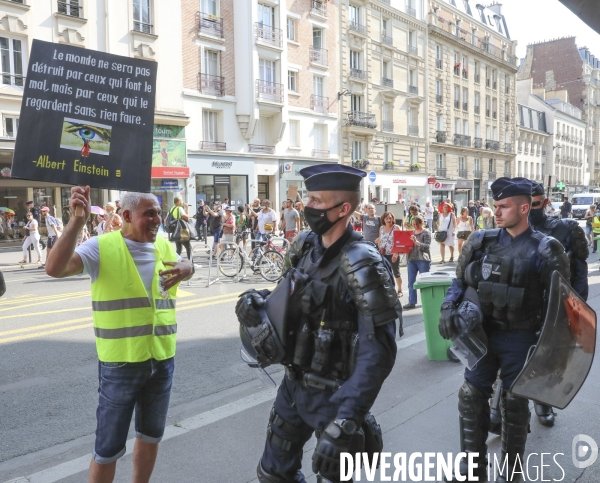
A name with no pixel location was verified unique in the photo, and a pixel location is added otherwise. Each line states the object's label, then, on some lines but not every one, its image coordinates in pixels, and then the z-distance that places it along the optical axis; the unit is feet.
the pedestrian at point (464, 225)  48.34
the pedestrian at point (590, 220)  61.52
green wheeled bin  18.84
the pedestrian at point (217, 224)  57.15
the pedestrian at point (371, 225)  36.60
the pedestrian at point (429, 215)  78.52
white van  127.95
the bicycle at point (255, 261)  38.96
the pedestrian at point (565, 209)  82.94
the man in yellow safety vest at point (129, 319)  8.91
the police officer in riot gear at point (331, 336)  7.13
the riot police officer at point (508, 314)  10.36
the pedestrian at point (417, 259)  28.76
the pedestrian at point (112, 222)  36.14
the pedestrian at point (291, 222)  48.85
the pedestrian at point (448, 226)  48.06
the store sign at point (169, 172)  76.13
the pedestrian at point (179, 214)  41.26
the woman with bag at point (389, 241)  30.78
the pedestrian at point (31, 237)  48.11
